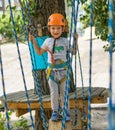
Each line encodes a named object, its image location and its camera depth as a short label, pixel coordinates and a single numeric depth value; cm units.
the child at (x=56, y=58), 351
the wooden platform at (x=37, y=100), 456
